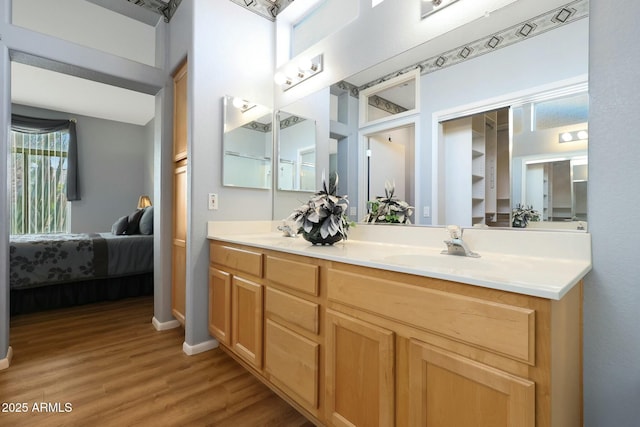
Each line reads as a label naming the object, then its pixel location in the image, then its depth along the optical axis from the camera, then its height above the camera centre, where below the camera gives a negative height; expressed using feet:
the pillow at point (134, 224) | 13.17 -0.54
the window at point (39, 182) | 16.38 +1.67
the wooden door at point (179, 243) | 8.01 -0.85
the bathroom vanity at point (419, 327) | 2.53 -1.28
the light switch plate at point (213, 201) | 7.27 +0.27
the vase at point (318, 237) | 5.39 -0.45
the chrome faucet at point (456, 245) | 4.30 -0.46
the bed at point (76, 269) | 9.69 -2.02
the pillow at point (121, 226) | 13.08 -0.63
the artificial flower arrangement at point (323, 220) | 5.33 -0.14
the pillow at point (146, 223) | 12.96 -0.48
